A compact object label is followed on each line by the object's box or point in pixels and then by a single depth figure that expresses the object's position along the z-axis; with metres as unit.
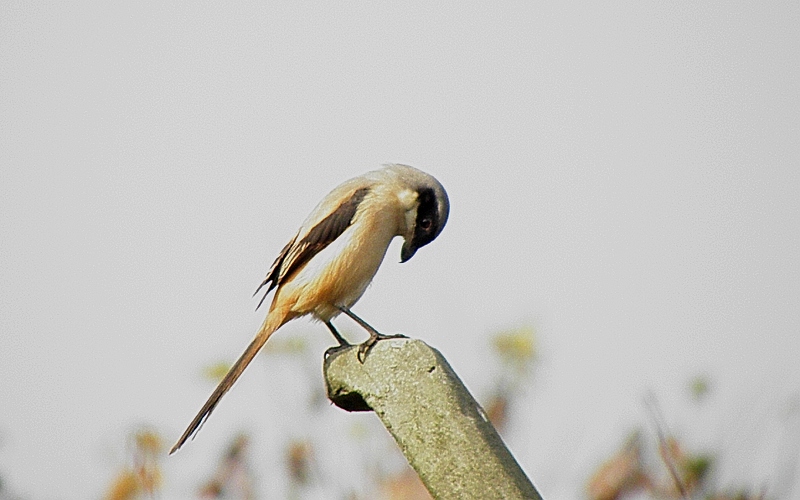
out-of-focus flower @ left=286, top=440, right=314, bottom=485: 10.52
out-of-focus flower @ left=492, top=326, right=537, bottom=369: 9.91
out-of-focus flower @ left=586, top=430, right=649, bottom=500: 8.65
